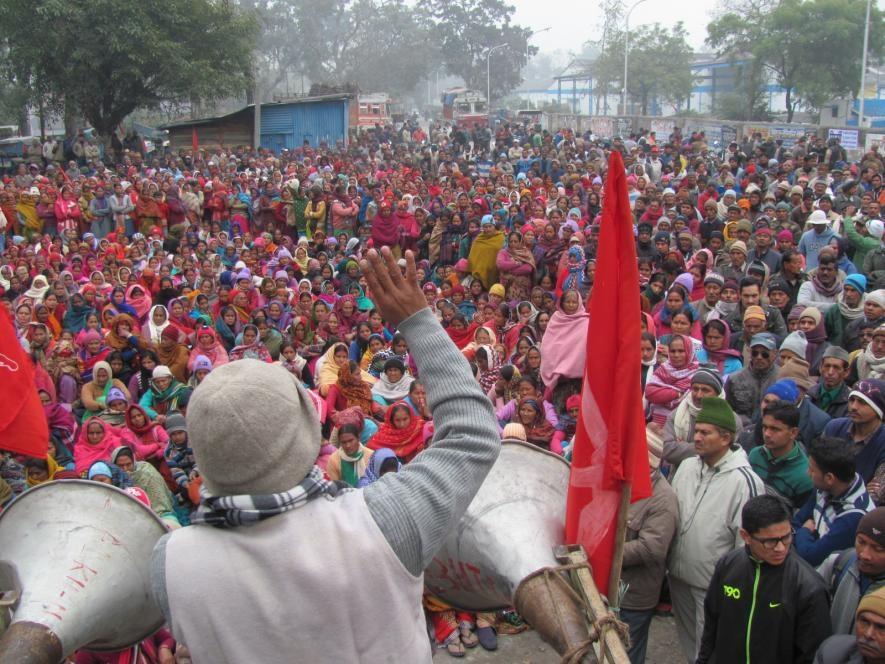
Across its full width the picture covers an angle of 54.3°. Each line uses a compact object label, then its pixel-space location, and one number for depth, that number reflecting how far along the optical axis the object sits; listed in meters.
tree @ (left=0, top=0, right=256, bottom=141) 20.12
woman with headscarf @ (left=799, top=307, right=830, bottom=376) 5.80
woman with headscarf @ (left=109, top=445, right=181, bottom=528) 5.30
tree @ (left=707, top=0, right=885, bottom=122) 31.44
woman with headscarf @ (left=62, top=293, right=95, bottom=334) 9.03
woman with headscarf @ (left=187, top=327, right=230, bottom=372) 7.92
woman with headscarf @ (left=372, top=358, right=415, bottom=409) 7.03
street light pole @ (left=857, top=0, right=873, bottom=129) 25.94
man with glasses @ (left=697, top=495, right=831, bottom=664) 2.85
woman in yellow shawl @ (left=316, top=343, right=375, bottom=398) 7.25
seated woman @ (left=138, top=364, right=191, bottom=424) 7.05
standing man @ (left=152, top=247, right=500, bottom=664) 1.20
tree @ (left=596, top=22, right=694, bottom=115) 44.75
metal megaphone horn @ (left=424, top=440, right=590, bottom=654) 1.50
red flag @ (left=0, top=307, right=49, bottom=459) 2.51
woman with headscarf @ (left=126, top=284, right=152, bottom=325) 9.33
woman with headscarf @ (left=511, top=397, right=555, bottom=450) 5.52
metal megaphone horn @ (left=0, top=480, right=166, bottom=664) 1.56
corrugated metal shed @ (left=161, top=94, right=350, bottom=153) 24.27
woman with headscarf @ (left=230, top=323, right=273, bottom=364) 7.78
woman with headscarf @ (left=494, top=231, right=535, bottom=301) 9.55
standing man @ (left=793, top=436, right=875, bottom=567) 3.19
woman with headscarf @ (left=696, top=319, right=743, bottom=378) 5.83
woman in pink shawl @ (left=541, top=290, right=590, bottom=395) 6.20
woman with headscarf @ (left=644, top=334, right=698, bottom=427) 5.19
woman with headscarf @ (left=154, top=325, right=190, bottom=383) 7.77
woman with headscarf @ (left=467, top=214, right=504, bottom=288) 10.39
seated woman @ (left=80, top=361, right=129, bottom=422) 6.93
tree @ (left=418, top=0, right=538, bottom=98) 59.16
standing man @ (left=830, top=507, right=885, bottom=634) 2.71
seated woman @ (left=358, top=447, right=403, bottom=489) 5.10
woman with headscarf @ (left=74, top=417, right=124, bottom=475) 5.83
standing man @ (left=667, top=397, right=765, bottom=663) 3.33
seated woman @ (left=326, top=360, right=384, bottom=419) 6.94
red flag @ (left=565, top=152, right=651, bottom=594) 1.81
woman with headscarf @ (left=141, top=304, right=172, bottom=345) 8.56
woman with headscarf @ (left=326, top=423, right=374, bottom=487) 5.38
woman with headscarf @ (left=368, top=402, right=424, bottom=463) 5.76
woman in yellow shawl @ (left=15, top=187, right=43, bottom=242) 13.91
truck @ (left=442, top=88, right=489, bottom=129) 38.91
